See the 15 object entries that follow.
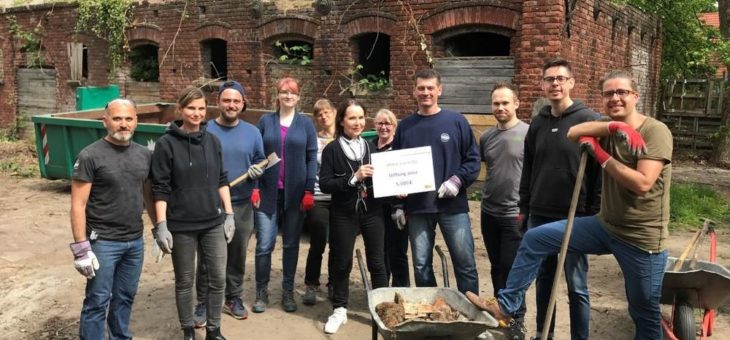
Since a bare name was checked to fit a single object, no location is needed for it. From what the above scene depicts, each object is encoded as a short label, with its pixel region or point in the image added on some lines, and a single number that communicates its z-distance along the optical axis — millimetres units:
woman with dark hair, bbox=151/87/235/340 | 3984
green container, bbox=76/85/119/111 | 13039
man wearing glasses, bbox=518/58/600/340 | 3908
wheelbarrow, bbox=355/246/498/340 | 3143
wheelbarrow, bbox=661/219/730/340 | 3959
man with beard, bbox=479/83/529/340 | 4477
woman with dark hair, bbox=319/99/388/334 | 4570
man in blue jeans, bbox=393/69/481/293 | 4395
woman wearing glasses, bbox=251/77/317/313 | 4941
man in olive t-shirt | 3137
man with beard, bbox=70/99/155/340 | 3586
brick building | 9531
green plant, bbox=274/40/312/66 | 11820
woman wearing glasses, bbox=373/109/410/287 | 4754
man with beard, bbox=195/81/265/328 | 4605
